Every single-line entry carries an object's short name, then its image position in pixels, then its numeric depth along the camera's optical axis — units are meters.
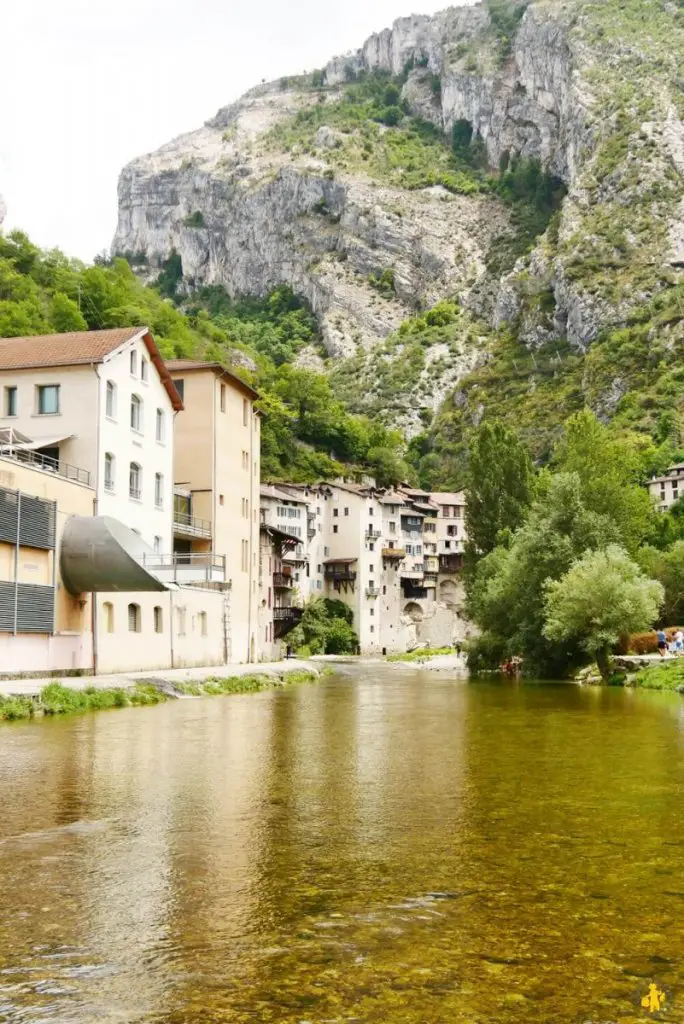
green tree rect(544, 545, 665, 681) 47.31
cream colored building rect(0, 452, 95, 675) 33.34
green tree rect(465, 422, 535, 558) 83.25
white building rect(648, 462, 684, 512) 137.00
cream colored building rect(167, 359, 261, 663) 58.56
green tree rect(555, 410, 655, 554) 64.69
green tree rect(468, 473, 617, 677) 56.09
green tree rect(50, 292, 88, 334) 96.31
